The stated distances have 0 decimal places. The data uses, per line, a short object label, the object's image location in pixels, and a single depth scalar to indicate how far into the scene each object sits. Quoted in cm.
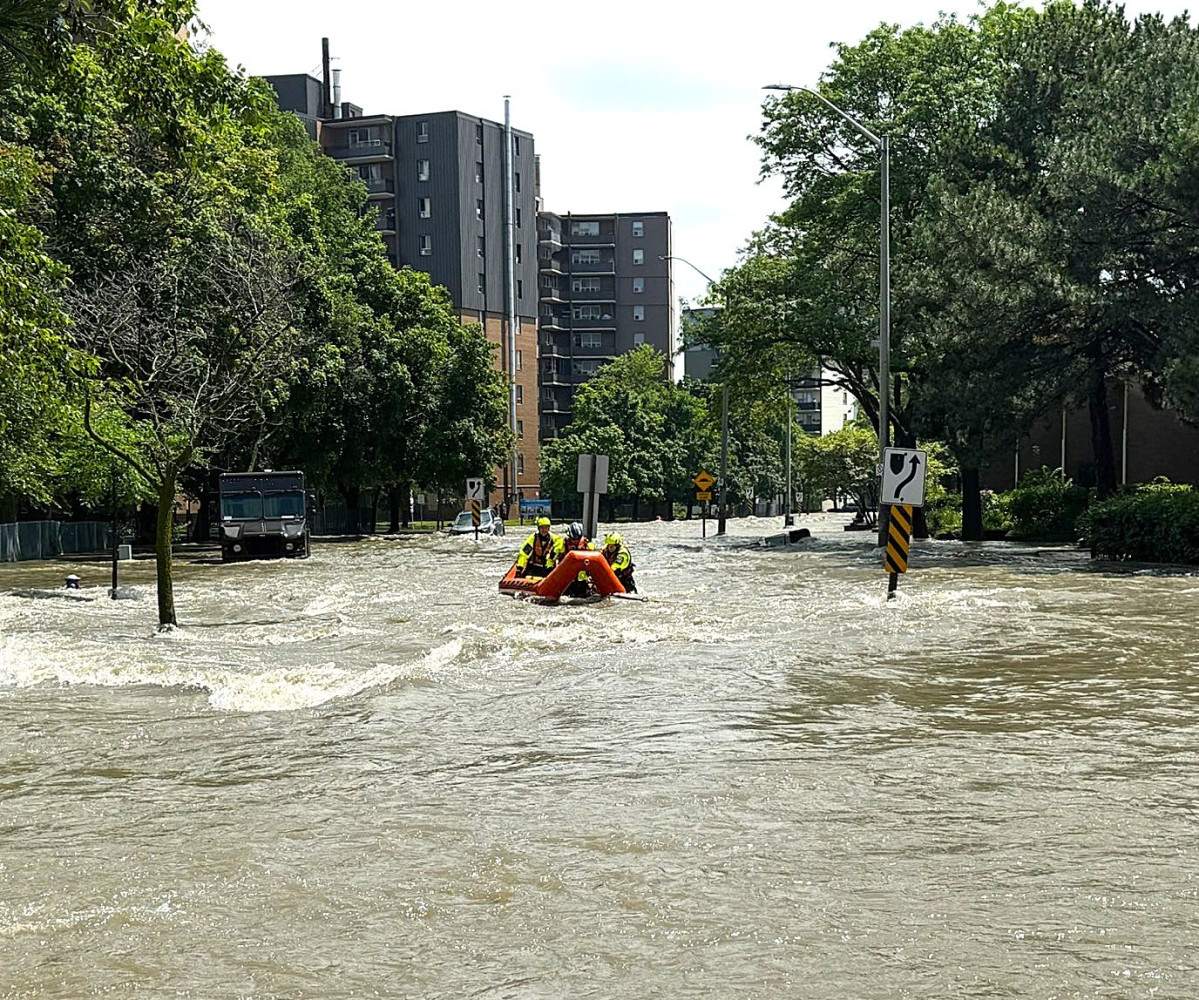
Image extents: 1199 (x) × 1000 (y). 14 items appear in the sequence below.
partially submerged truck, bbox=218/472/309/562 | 4209
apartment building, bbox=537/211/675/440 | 13525
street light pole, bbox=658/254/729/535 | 5253
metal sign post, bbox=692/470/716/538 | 6353
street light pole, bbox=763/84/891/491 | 3622
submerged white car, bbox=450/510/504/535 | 6462
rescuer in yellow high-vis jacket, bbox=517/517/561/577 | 2439
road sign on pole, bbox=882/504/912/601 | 2236
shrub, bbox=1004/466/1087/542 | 4353
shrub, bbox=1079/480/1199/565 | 3145
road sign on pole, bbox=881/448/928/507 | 2205
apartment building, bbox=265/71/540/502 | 9788
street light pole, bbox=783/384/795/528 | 7249
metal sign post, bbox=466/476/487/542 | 5735
